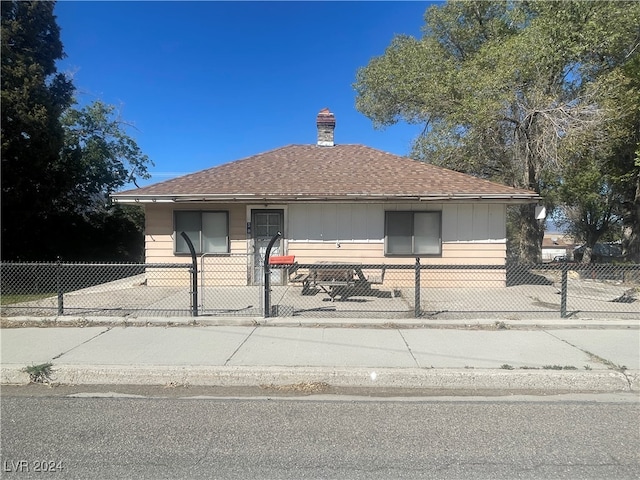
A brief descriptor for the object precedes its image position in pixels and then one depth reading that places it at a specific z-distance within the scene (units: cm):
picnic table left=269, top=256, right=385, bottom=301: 873
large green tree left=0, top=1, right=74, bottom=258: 1314
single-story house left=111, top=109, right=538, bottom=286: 1066
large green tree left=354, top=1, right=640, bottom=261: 1322
